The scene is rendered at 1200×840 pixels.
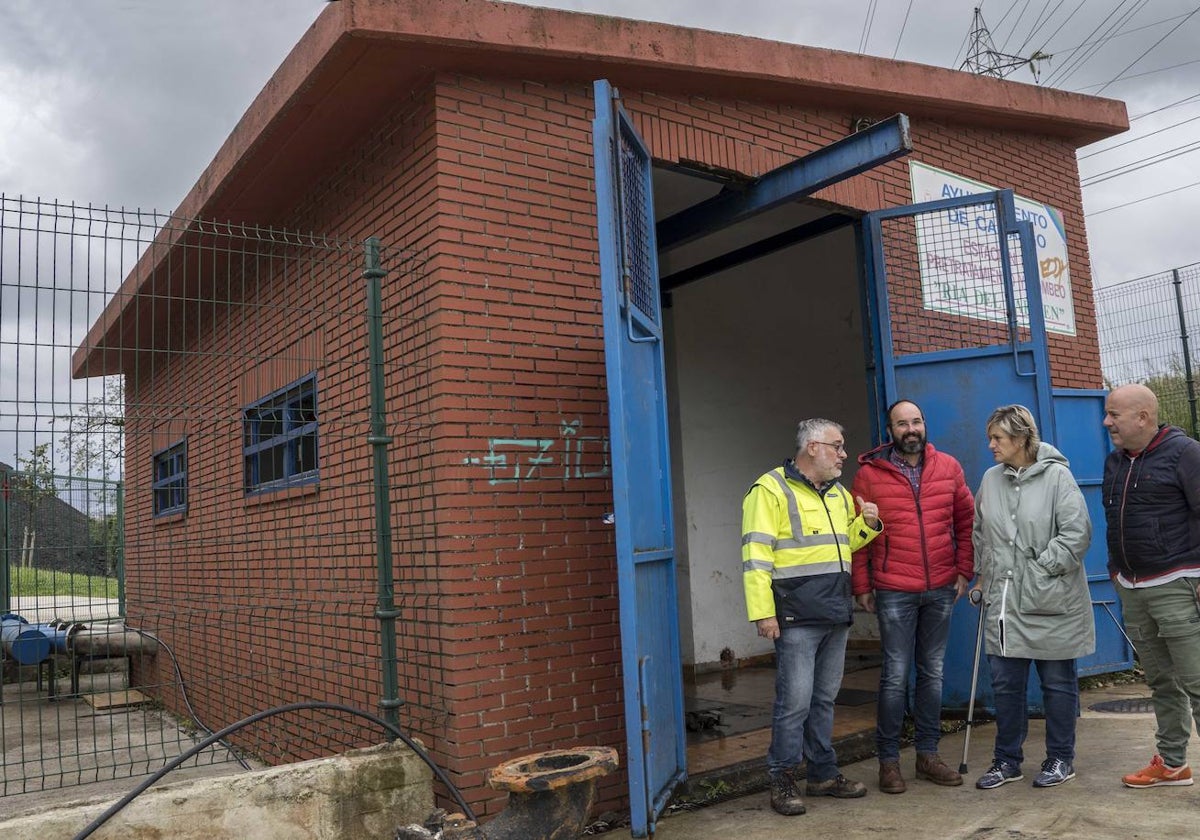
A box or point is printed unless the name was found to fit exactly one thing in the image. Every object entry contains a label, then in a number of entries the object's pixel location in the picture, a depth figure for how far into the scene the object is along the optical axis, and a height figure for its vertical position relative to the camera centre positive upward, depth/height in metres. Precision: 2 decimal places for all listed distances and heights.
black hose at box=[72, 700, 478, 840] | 3.95 -0.88
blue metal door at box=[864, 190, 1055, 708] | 6.36 +1.31
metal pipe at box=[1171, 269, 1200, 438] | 10.23 +1.51
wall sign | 6.96 +1.72
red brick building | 4.89 +1.42
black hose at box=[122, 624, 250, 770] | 8.33 -1.27
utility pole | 27.31 +12.52
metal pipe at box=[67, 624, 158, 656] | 9.26 -0.76
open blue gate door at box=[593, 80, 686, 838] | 4.27 +0.32
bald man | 4.51 -0.23
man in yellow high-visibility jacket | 4.73 -0.32
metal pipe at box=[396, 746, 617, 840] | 4.00 -1.08
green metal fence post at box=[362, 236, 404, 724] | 4.77 +0.25
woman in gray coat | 4.76 -0.37
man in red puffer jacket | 5.07 -0.28
